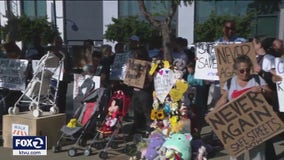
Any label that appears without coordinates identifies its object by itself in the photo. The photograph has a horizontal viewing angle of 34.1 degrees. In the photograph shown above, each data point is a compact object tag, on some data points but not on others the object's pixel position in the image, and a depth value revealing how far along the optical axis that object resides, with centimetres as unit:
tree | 845
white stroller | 707
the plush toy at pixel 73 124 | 668
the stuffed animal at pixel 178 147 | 534
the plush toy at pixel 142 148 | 578
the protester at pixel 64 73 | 830
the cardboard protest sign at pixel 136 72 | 692
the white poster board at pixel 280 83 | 578
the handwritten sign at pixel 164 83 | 636
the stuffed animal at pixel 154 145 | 559
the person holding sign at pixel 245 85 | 488
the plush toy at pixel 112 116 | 663
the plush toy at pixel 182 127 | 577
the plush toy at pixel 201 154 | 564
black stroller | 661
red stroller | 662
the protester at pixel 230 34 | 673
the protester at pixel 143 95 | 723
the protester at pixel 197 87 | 749
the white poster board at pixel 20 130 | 684
